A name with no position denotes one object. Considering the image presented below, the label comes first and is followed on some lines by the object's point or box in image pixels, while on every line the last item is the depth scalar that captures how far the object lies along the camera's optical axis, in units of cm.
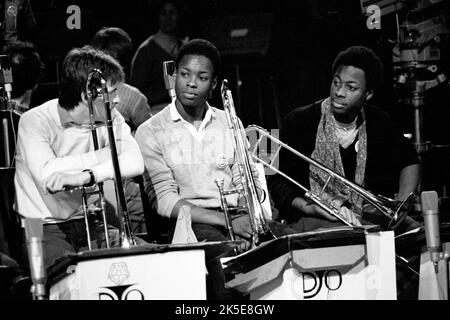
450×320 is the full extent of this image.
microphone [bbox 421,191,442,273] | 758
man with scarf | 985
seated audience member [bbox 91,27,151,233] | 972
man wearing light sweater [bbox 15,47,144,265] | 834
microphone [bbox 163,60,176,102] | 1005
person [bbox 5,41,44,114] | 1027
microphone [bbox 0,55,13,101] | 995
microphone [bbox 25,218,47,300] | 665
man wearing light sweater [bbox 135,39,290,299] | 903
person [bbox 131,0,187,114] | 1154
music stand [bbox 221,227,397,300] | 734
